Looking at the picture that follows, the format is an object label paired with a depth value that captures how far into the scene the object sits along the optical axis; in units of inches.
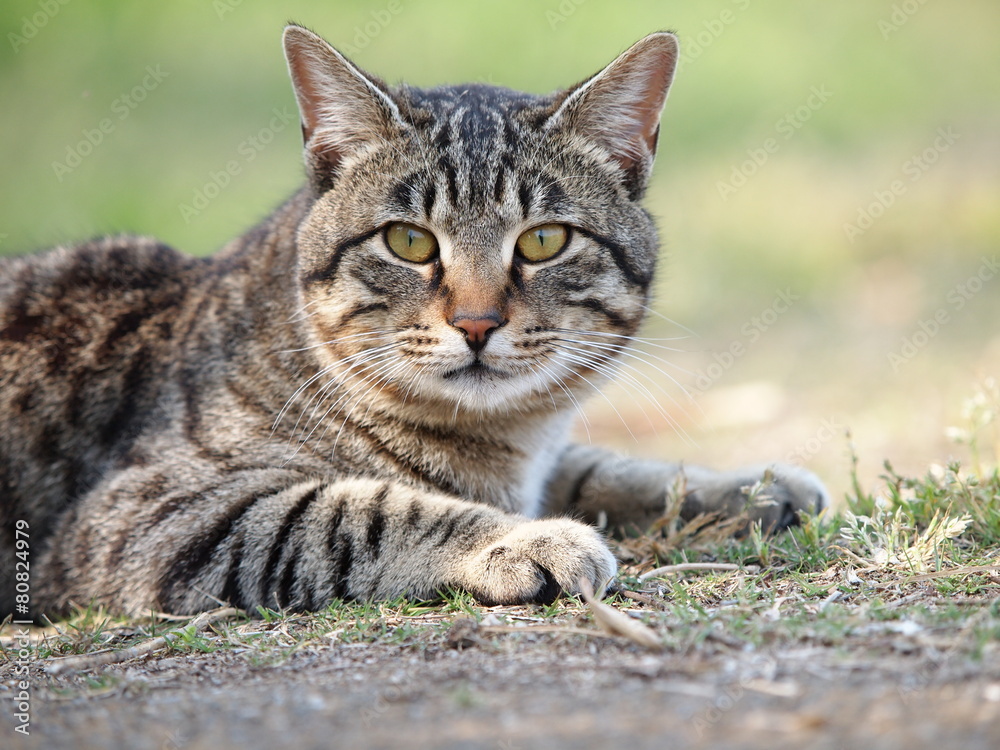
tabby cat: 113.5
